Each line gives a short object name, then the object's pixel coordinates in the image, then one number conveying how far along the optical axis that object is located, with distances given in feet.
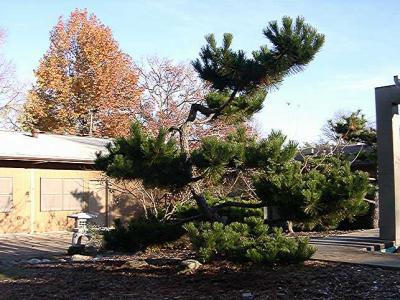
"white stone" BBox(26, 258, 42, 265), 35.29
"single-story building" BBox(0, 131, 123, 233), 59.26
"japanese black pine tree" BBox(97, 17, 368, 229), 26.94
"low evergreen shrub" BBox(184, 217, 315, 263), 24.45
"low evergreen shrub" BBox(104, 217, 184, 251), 33.72
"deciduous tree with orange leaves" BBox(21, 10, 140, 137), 106.93
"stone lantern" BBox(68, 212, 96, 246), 39.11
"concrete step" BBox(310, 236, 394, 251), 35.36
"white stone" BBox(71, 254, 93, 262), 35.35
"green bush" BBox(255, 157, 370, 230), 26.55
